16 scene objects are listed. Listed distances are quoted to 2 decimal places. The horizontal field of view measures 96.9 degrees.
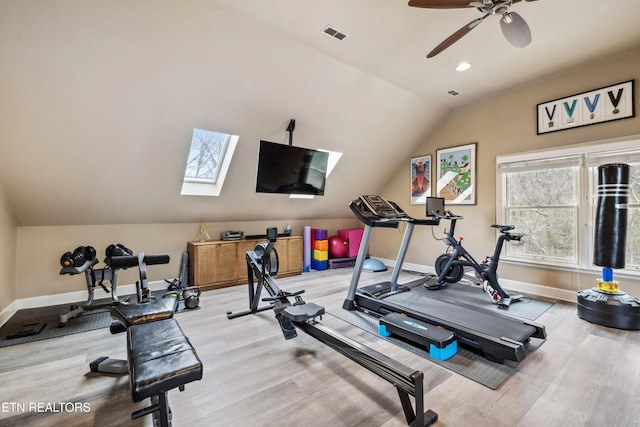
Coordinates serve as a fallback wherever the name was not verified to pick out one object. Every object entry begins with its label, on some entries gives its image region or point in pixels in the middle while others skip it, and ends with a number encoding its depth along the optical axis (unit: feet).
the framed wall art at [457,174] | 16.99
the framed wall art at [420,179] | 19.34
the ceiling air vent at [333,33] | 9.96
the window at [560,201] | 12.01
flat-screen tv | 13.97
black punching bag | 10.75
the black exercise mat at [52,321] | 9.87
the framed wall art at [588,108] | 11.95
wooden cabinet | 15.38
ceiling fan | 7.11
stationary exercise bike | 12.92
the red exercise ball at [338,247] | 21.15
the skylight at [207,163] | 14.90
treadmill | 8.32
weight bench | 4.16
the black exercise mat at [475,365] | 7.38
